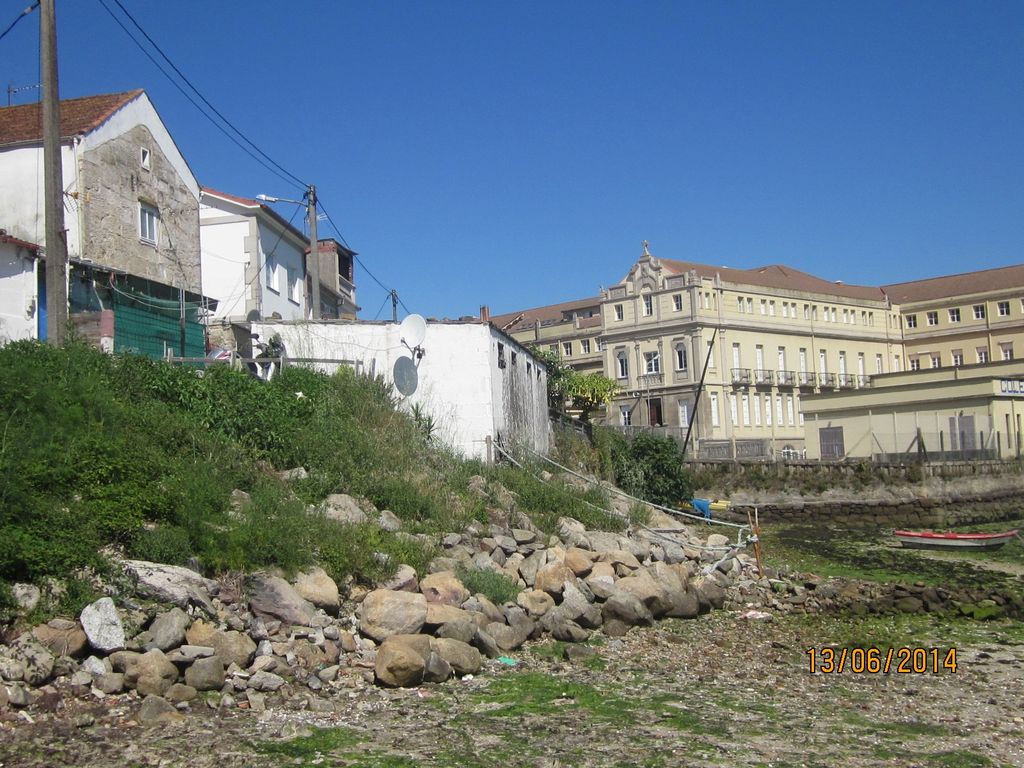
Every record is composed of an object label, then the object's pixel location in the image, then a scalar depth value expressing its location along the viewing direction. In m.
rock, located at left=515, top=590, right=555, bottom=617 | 14.21
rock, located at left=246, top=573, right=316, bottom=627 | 11.38
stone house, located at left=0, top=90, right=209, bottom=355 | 22.11
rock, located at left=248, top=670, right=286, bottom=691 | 10.05
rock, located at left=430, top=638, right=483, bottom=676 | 11.52
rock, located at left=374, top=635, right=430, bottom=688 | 10.73
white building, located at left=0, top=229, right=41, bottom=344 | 18.61
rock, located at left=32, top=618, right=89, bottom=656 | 9.53
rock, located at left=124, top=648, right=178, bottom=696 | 9.48
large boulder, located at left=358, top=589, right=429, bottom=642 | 11.84
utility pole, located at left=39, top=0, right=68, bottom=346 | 15.60
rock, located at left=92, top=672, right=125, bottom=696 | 9.38
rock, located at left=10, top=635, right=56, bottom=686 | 9.09
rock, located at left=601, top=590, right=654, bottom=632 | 14.91
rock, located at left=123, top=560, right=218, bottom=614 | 10.69
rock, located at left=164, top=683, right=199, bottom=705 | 9.52
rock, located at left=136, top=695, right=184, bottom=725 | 9.04
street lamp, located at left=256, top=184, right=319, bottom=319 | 26.53
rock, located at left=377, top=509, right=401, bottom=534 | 14.95
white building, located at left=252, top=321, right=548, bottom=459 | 21.80
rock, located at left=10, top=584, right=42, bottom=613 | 9.83
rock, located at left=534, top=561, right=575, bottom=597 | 14.91
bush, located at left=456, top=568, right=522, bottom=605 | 14.12
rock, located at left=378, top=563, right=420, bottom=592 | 13.07
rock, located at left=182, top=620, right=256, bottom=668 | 10.27
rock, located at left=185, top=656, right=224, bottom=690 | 9.80
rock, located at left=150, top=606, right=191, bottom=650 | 10.05
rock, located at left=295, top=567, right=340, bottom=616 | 12.05
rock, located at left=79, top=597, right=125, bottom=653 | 9.70
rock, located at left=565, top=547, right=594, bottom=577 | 16.16
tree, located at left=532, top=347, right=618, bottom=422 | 38.91
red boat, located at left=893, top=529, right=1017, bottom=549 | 25.58
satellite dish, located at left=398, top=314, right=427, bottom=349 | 21.41
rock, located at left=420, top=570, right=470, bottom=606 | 13.12
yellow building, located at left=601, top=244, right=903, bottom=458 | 63.06
